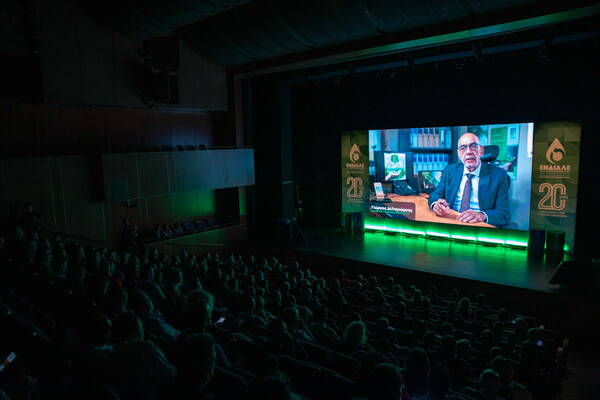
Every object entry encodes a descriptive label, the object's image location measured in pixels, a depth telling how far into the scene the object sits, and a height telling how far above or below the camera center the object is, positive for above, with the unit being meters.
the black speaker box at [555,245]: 8.98 -2.19
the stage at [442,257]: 7.95 -2.53
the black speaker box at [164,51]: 10.20 +2.62
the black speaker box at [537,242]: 9.31 -2.20
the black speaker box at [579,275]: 6.90 -2.23
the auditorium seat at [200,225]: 11.75 -2.08
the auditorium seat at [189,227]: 11.44 -2.10
